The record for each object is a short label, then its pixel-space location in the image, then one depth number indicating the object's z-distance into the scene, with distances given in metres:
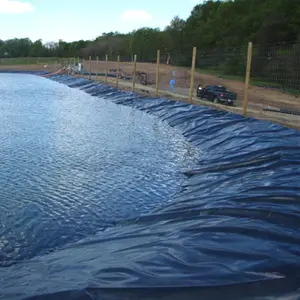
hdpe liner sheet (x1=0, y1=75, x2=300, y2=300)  2.94
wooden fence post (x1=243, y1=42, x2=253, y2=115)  11.85
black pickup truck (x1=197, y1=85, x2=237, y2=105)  21.54
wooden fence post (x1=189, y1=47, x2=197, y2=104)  15.69
